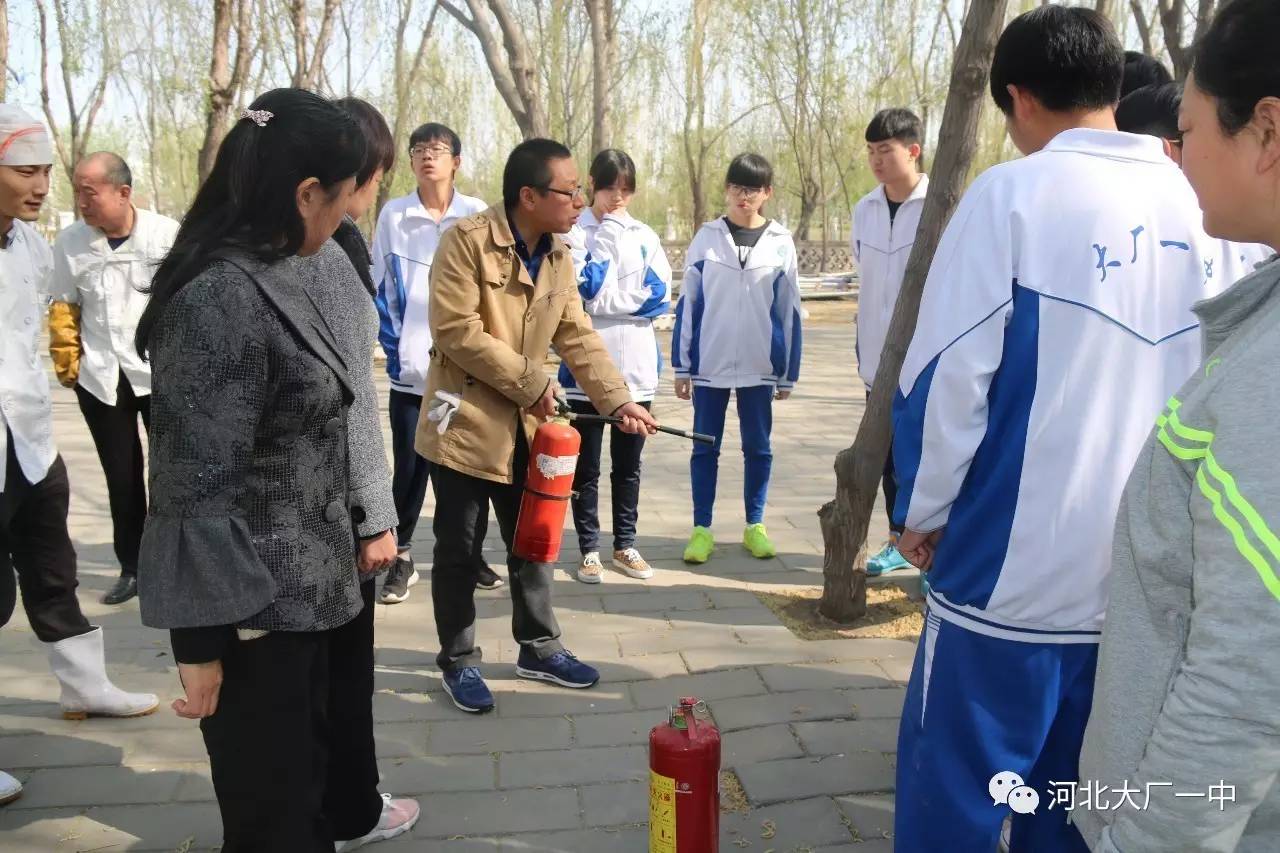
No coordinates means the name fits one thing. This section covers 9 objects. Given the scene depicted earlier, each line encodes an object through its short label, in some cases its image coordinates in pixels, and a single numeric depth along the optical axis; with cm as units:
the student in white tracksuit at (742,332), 505
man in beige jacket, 333
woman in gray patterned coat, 185
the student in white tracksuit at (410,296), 464
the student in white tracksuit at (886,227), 469
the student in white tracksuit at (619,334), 486
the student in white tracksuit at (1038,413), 192
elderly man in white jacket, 451
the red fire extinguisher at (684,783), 241
